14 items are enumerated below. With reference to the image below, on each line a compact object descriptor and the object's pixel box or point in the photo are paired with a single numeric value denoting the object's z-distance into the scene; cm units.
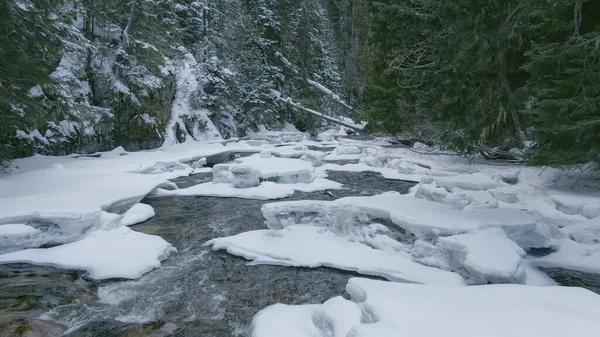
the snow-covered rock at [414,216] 589
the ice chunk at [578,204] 675
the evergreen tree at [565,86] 584
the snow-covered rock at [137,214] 768
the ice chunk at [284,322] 372
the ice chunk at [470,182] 952
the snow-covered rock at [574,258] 534
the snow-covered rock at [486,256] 454
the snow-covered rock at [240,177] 1092
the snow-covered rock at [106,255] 543
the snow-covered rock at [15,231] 575
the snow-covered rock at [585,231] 593
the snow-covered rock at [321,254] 527
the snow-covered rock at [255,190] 1021
